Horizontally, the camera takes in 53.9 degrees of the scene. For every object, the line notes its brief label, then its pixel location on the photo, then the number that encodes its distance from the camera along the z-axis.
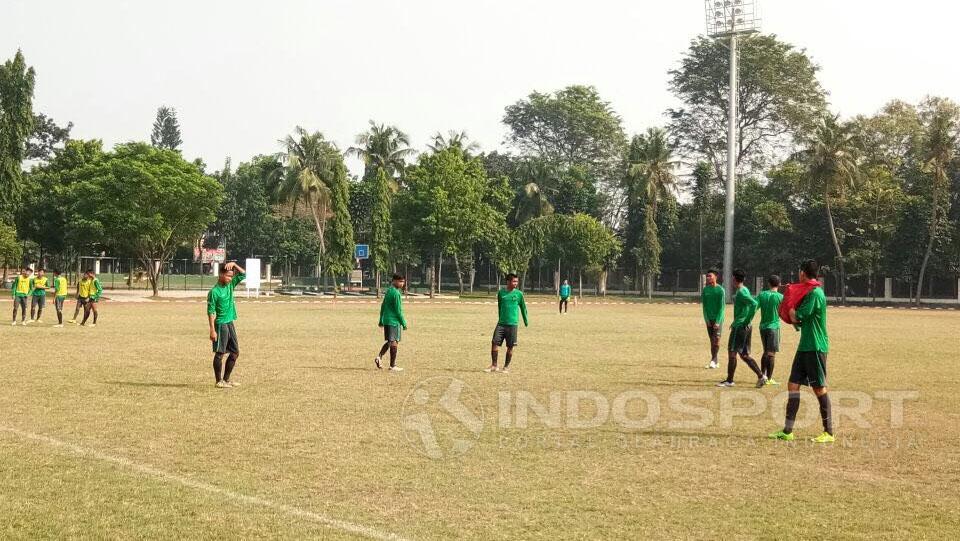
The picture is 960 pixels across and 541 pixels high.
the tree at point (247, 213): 85.75
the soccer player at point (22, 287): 27.25
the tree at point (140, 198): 53.50
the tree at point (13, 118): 58.41
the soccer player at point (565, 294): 40.34
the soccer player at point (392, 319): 16.02
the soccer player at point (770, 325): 14.88
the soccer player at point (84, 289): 27.00
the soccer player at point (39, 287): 27.98
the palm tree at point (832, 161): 61.50
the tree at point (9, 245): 55.68
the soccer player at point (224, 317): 13.59
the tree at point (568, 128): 90.19
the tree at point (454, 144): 76.00
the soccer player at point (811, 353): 9.85
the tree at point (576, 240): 72.44
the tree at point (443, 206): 66.12
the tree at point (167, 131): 122.12
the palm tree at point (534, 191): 83.38
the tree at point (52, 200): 65.00
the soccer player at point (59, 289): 26.81
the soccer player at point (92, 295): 27.02
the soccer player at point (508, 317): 16.23
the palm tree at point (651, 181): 73.69
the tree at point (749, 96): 73.25
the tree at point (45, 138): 90.31
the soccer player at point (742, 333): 14.77
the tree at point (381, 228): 67.75
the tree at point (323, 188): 68.38
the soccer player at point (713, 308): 16.72
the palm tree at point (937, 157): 60.56
